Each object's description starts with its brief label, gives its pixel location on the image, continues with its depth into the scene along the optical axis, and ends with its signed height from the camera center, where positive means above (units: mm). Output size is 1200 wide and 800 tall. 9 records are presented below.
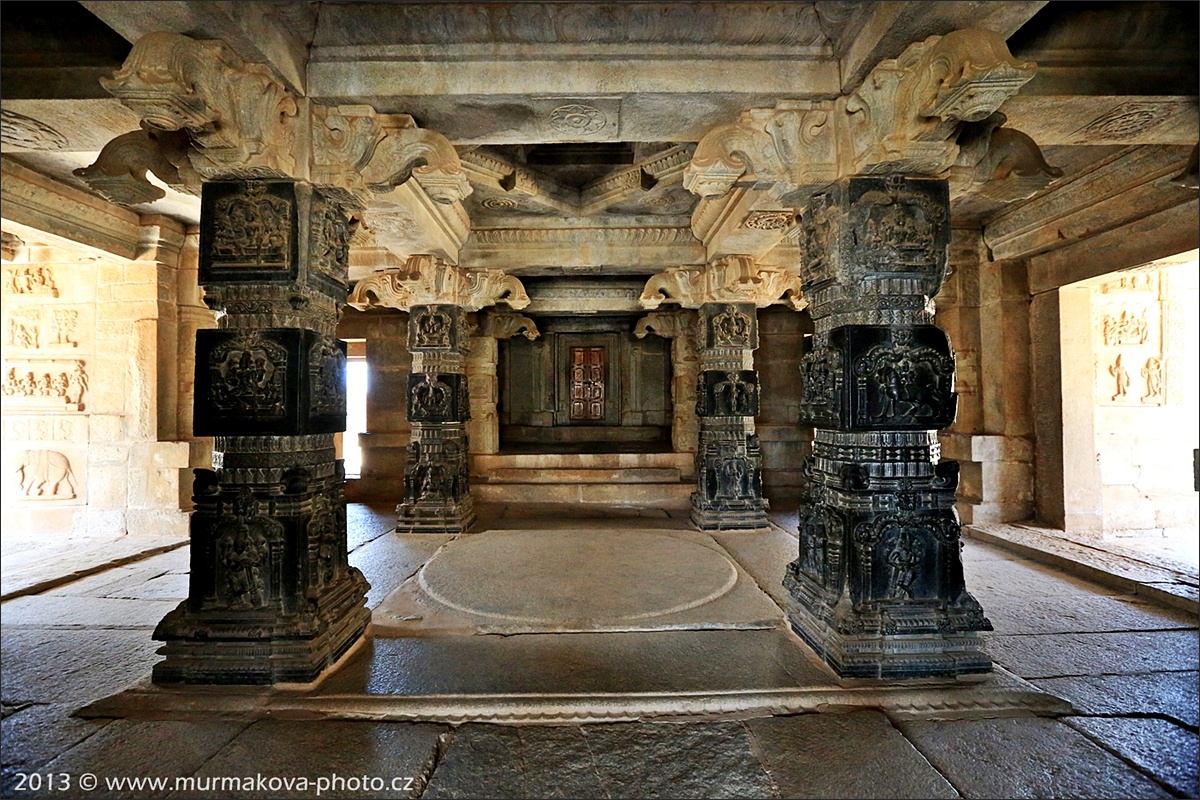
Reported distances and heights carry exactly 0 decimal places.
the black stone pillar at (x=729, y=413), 5801 -61
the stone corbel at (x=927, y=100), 1984 +1267
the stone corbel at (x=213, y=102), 1979 +1271
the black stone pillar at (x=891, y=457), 2463 -246
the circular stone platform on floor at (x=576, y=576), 3291 -1255
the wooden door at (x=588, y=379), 9148 +525
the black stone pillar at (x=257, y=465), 2428 -255
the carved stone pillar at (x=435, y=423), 5637 -140
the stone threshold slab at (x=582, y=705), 2174 -1262
